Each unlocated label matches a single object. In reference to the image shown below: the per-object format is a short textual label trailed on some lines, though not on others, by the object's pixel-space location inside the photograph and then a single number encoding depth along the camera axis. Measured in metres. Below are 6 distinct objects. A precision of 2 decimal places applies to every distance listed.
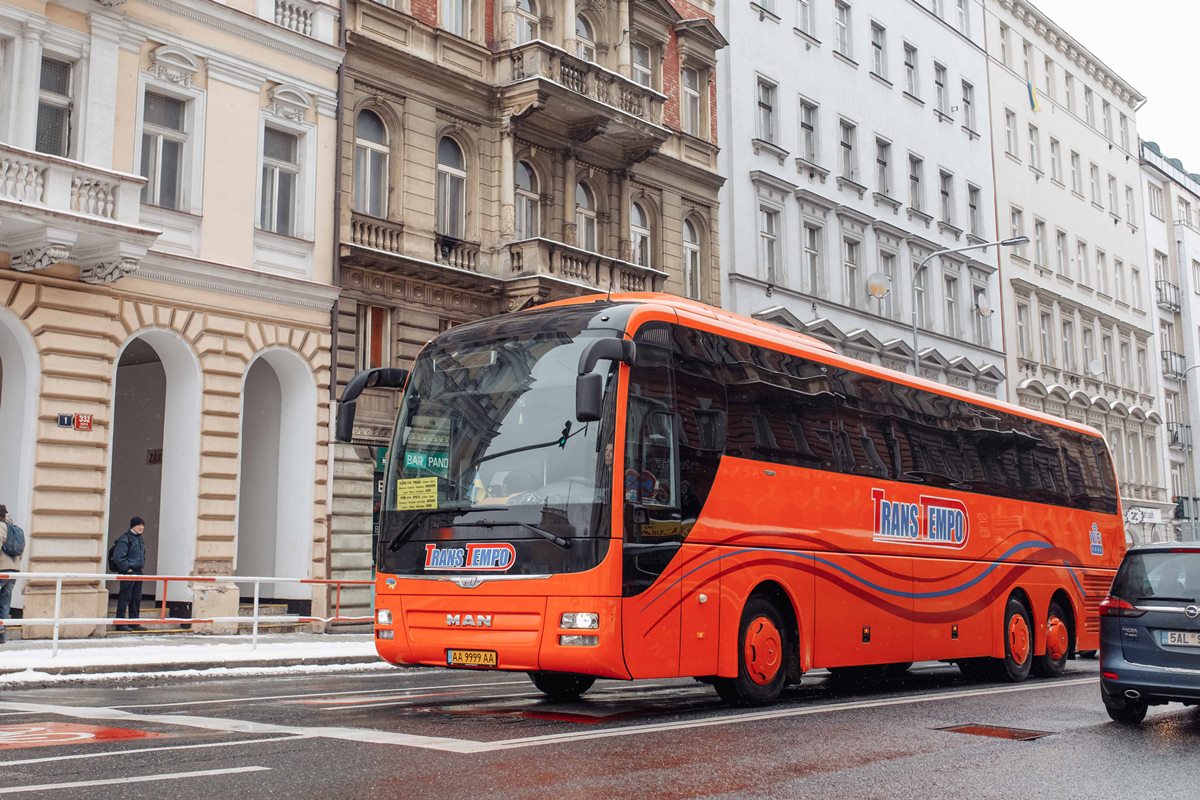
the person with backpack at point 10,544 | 17.78
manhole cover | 9.97
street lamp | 31.33
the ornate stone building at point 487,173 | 24.45
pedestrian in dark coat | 19.48
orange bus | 10.49
